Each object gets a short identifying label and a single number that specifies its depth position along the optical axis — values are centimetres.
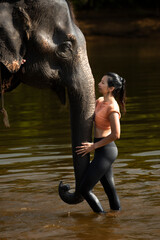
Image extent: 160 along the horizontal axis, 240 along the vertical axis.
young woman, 1072
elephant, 1022
